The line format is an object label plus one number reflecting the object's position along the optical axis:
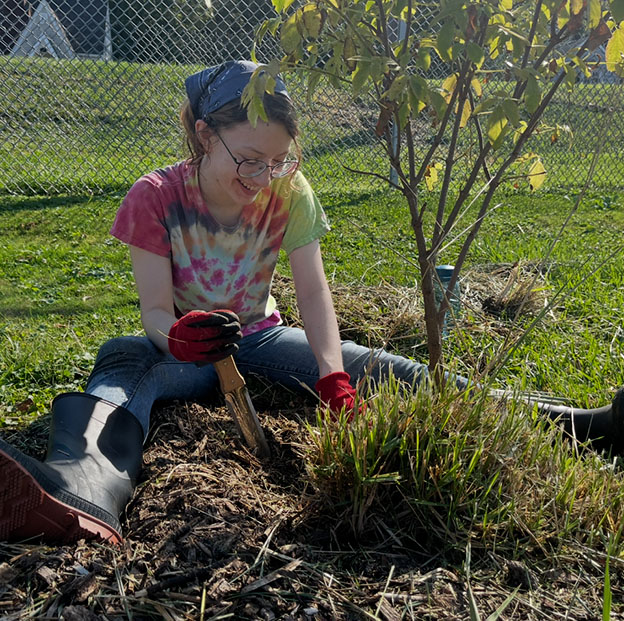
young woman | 1.61
